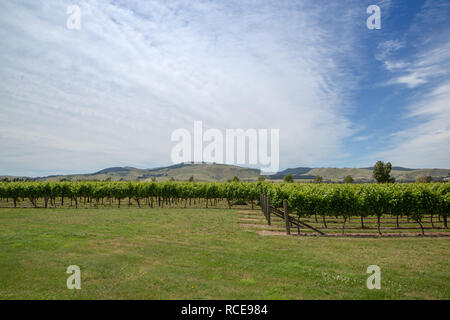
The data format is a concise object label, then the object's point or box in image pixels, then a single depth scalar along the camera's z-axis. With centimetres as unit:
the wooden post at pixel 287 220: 1972
